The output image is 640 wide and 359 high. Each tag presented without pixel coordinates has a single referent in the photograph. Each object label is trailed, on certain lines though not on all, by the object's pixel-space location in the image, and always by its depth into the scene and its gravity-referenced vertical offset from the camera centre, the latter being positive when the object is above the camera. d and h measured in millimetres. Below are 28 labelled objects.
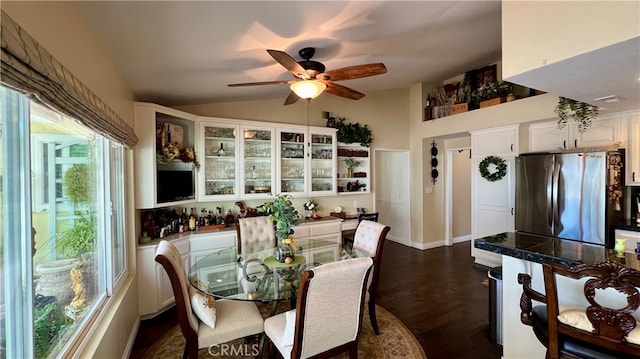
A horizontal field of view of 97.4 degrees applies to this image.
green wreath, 4383 +132
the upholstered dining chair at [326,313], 1651 -850
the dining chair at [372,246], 2686 -725
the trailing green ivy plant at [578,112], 3016 +714
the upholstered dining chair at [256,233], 3246 -643
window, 1049 -243
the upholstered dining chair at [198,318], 1831 -1008
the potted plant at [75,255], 1457 -435
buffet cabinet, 2916 -1051
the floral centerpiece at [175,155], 3193 +306
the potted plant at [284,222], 2545 -389
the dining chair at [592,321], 1149 -668
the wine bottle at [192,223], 3590 -549
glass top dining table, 2078 -798
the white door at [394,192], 5902 -324
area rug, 2359 -1475
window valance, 784 +366
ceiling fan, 2285 +886
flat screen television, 3172 -64
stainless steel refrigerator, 3145 -230
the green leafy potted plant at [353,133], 4883 +800
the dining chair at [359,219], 4770 -716
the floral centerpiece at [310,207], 4587 -462
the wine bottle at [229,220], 3890 -562
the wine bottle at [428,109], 5431 +1323
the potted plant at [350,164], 5094 +250
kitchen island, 1707 -635
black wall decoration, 5680 +328
